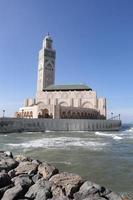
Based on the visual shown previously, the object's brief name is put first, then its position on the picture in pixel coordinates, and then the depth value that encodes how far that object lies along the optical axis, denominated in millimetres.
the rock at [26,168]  13508
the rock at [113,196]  9922
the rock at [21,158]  16462
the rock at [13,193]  9555
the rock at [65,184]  10354
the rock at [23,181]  10841
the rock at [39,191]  9867
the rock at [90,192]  10093
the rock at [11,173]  12824
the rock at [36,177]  12127
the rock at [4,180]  11108
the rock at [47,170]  12746
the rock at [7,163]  14108
